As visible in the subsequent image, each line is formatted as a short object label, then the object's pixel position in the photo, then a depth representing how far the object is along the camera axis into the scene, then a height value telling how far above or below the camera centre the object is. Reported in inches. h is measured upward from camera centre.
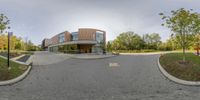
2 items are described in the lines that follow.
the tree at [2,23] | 262.3 +73.4
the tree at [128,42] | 1417.3 +119.4
